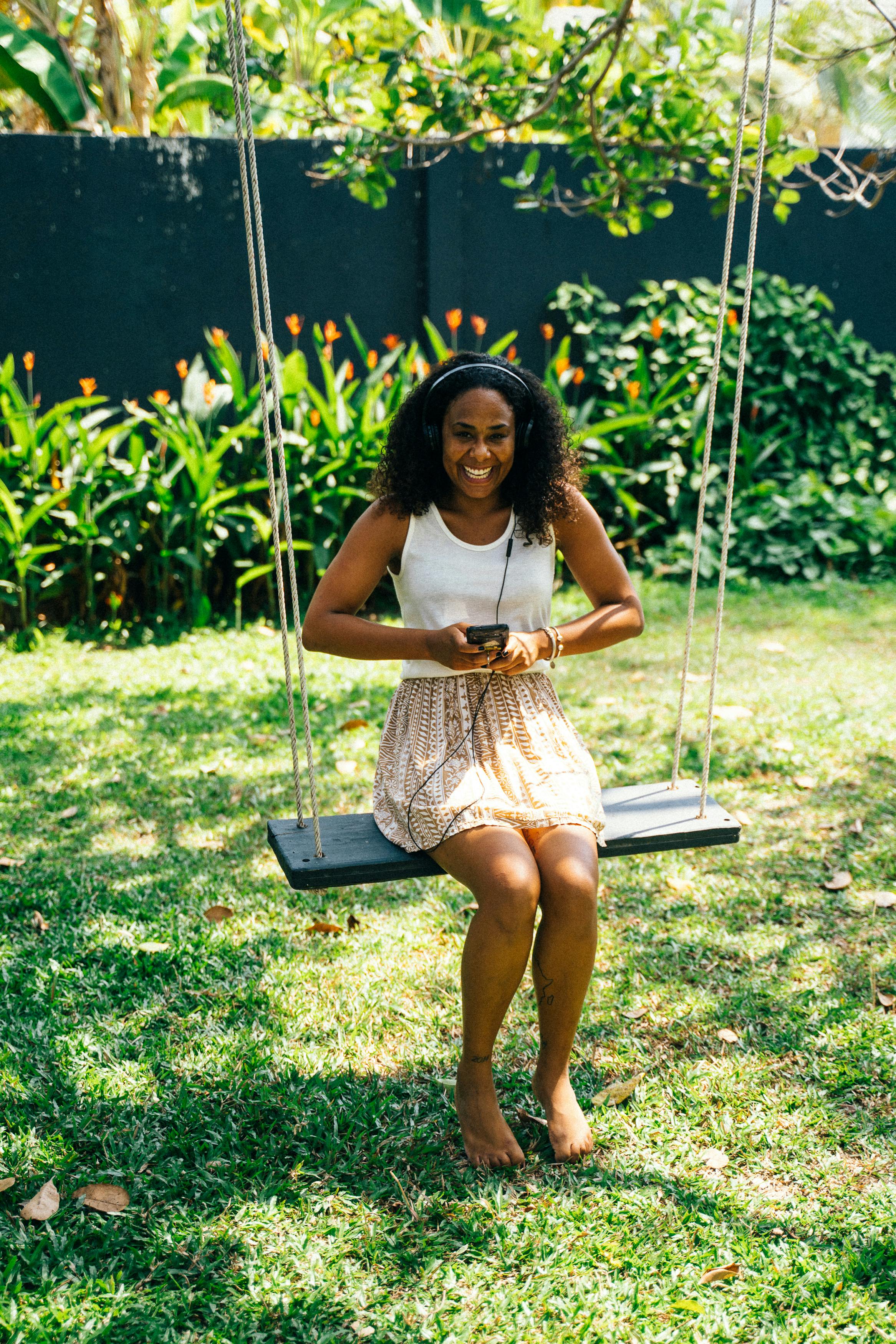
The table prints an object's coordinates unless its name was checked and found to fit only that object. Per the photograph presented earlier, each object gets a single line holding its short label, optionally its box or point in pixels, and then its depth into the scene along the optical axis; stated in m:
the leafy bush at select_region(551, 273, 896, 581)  7.29
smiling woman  2.31
